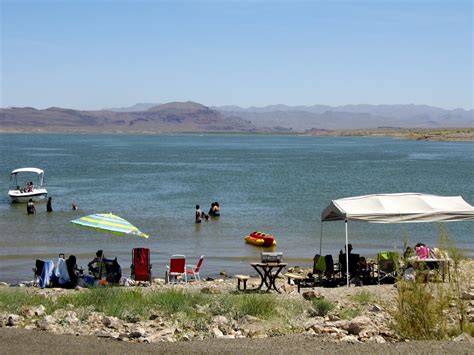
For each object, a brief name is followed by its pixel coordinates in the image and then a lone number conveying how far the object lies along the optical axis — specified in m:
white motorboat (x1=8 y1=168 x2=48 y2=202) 43.00
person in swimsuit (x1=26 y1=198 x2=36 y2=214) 37.31
